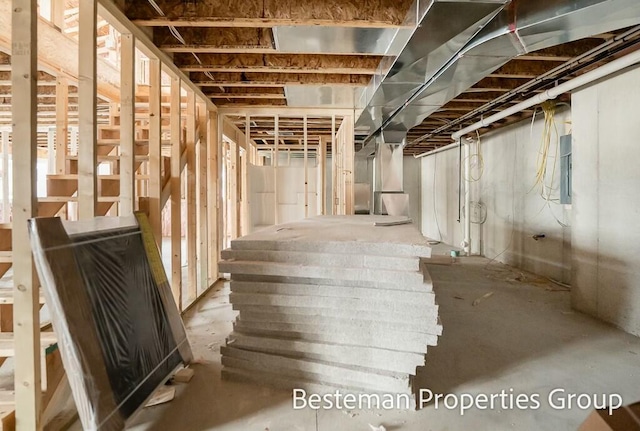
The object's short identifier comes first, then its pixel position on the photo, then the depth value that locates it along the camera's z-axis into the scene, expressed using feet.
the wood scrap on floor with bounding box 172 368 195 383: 6.54
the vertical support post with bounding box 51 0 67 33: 8.85
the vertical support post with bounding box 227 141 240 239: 15.62
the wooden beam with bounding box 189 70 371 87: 11.07
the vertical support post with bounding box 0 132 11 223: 18.29
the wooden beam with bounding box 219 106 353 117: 14.16
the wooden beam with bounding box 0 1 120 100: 7.52
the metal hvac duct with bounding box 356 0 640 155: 5.69
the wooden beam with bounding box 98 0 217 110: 6.60
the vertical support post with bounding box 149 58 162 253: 8.56
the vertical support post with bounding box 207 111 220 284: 13.12
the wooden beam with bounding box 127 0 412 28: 7.29
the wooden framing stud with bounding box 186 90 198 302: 10.87
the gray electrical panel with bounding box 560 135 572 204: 12.17
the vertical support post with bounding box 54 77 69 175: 10.68
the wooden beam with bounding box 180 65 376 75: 9.89
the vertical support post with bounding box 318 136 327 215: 15.74
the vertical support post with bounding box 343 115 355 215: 14.60
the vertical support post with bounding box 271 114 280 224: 14.47
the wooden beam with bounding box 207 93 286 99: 12.51
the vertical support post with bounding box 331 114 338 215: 14.08
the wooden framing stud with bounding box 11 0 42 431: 4.67
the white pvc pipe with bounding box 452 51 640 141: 8.30
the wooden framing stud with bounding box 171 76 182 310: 9.64
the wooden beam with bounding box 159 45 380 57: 8.60
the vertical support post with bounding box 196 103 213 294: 12.39
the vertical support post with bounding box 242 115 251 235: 14.19
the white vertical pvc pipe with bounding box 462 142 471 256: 20.62
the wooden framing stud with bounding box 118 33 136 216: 7.34
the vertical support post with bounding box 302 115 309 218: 14.78
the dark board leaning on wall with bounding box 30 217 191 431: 4.17
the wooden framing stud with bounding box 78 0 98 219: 5.96
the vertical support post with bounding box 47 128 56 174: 17.05
